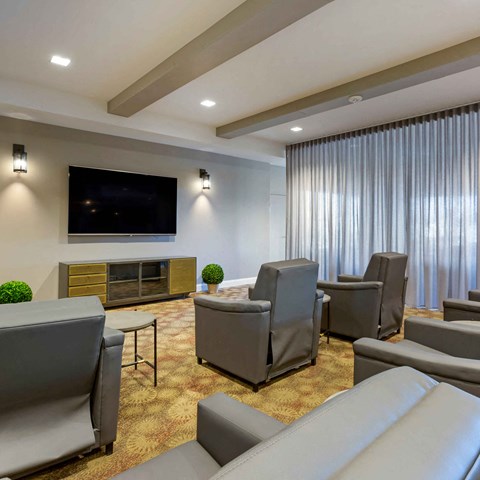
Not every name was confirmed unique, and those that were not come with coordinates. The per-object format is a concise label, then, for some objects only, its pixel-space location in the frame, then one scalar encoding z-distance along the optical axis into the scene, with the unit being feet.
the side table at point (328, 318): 11.91
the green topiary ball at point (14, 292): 12.58
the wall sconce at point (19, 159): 14.39
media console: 15.03
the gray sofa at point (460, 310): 9.02
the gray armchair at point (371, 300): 11.15
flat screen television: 16.08
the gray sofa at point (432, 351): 4.59
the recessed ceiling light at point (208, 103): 14.69
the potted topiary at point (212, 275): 19.79
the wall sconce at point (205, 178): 20.62
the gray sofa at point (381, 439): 1.71
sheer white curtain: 14.99
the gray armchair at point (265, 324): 8.04
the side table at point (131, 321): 7.56
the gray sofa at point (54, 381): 4.36
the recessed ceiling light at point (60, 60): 10.91
